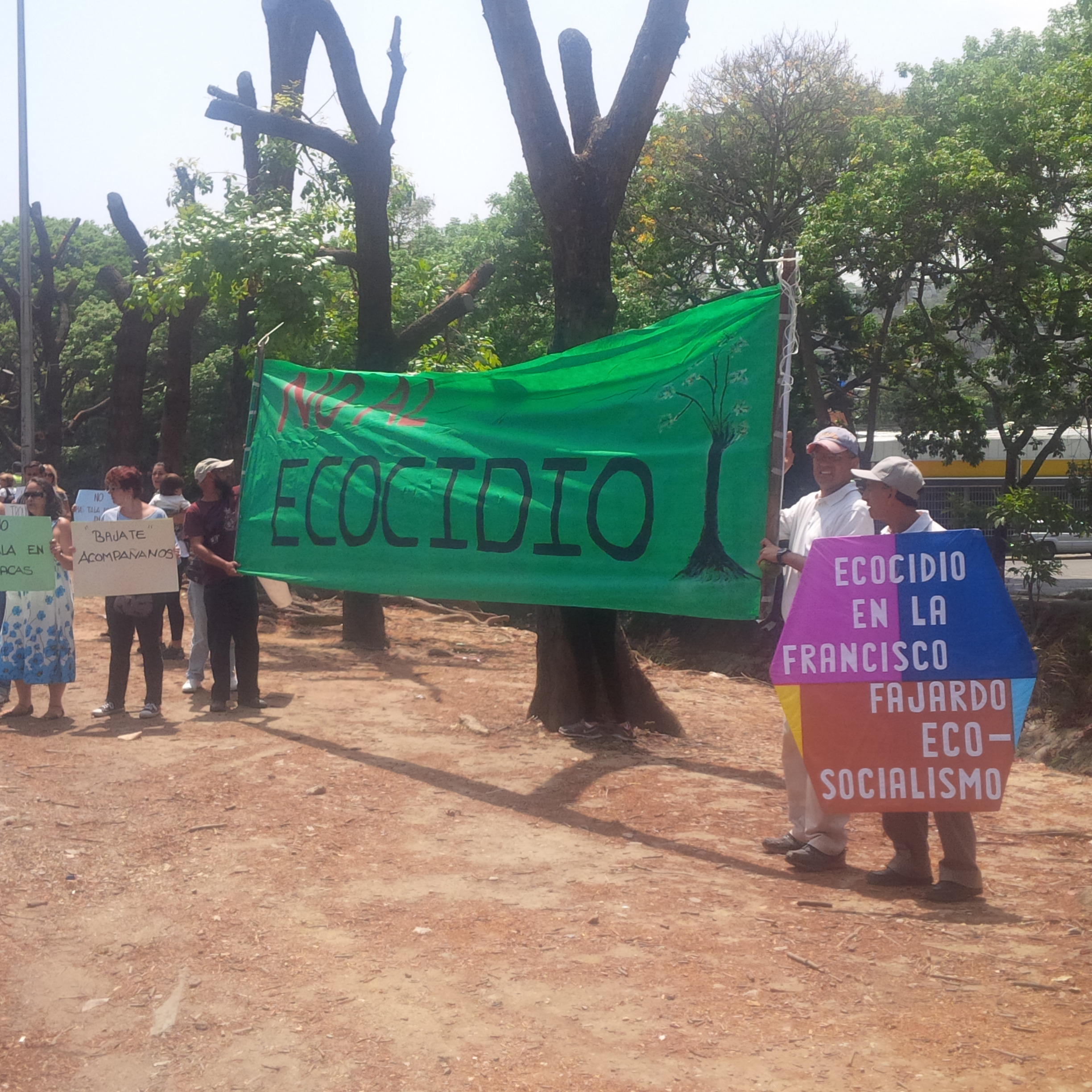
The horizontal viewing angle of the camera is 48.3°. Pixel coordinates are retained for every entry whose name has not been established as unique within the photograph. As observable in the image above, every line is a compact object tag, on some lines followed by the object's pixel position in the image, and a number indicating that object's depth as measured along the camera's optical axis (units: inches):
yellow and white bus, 1245.1
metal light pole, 880.3
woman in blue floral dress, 339.0
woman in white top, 336.5
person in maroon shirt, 346.9
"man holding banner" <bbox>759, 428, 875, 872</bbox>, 216.1
